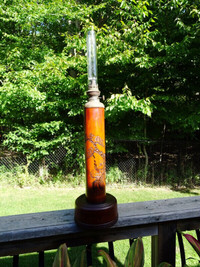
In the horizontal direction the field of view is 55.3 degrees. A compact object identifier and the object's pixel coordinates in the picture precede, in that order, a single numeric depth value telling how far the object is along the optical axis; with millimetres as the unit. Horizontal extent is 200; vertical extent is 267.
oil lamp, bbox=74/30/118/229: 880
